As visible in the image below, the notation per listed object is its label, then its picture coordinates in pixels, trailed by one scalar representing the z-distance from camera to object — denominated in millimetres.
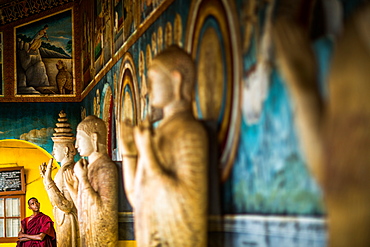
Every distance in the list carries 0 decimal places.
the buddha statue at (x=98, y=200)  7551
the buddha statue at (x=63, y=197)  11695
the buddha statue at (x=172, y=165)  4539
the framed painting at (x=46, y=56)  16266
